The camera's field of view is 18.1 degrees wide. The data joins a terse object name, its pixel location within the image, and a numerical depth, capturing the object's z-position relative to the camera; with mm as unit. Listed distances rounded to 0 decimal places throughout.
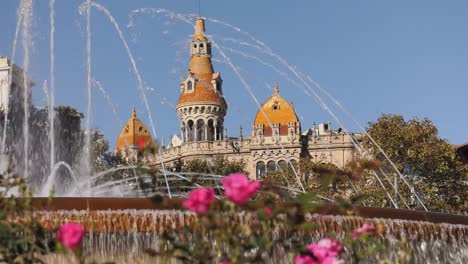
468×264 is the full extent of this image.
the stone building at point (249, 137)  139167
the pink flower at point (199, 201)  8262
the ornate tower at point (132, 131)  154840
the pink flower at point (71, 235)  8125
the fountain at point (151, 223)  13733
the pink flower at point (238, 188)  8137
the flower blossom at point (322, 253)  8716
